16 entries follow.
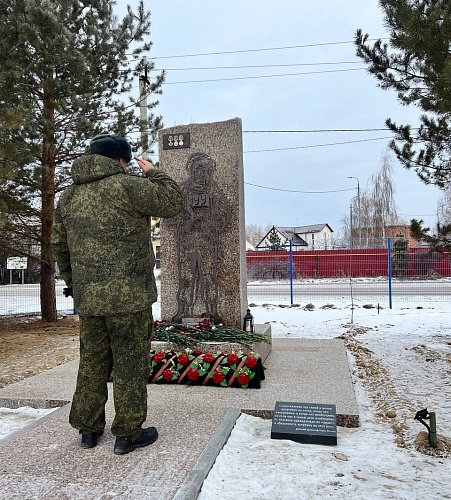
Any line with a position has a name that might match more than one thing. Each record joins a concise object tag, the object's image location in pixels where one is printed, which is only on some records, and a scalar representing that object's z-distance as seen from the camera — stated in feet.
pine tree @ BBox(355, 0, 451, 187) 14.61
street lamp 113.00
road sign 32.17
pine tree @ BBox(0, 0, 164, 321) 23.57
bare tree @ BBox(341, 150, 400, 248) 108.99
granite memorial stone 16.70
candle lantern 16.51
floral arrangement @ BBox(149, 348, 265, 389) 13.28
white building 146.30
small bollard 9.55
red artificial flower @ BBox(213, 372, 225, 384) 13.19
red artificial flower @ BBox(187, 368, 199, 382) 13.35
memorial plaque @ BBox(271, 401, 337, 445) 9.70
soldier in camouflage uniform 8.54
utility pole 30.25
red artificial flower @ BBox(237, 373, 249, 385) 13.12
